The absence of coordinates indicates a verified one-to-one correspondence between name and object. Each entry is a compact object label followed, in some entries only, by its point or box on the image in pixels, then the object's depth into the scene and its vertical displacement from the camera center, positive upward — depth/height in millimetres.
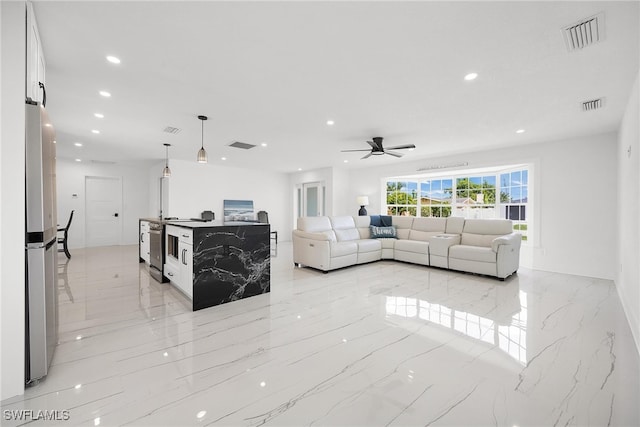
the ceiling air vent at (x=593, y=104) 3234 +1261
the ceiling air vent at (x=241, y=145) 5477 +1310
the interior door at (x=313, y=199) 8891 +355
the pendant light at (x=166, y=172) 5928 +802
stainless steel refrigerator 1685 -241
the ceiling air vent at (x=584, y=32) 1889 +1275
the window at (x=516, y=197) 5621 +257
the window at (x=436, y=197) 6977 +314
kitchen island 3053 -622
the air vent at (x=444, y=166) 6285 +1020
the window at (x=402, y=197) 7641 +328
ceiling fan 4797 +1101
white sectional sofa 4523 -654
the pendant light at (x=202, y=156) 4004 +784
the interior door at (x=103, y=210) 7898 -24
